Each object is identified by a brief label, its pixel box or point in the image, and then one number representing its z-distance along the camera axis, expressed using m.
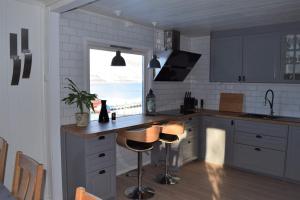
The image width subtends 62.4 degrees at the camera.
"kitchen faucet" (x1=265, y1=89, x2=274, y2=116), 3.98
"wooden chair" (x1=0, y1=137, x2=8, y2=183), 1.76
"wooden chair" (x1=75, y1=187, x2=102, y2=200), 1.02
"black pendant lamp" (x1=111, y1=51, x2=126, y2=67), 3.13
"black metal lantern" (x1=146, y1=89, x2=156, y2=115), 3.87
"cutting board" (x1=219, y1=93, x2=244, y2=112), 4.34
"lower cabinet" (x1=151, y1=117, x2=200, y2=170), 3.84
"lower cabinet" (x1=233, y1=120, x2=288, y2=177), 3.52
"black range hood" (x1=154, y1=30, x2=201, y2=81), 3.77
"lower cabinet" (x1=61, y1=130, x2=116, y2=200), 2.58
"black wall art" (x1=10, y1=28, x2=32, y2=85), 2.44
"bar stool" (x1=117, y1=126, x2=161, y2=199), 2.71
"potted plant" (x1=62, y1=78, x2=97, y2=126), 2.76
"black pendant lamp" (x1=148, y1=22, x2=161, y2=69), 3.42
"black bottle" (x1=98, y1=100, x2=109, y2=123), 3.18
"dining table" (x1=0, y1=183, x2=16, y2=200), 1.37
